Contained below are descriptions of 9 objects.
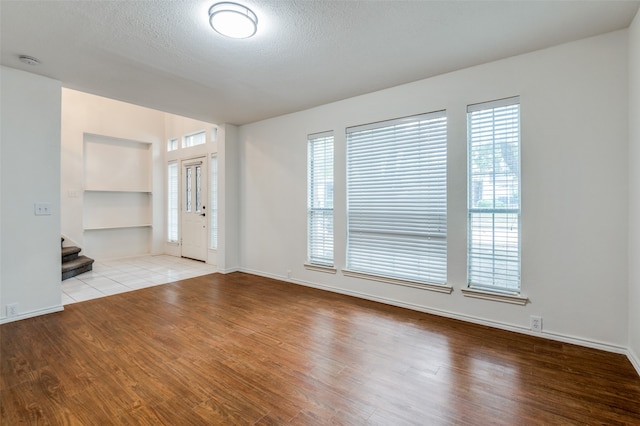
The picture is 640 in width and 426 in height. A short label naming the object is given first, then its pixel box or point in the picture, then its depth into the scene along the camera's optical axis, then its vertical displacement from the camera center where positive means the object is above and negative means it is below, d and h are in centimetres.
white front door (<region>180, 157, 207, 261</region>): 630 +7
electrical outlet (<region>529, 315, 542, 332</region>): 275 -105
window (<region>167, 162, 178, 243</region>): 701 +24
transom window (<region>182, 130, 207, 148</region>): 643 +163
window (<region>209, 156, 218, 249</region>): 613 +12
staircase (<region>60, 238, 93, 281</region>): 491 -89
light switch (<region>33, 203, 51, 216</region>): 324 +4
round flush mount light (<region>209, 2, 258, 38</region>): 210 +141
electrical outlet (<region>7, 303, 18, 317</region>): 310 -103
